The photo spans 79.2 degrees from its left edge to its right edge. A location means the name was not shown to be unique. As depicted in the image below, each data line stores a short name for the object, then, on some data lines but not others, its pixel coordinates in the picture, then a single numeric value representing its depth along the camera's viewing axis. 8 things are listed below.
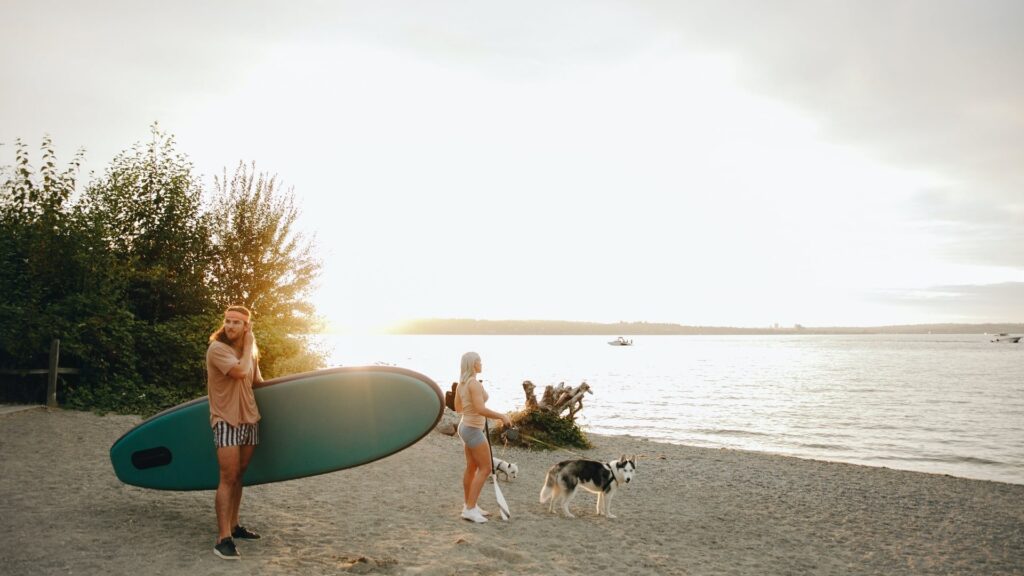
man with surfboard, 4.67
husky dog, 7.48
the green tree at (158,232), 15.34
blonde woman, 6.14
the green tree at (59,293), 11.89
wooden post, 11.65
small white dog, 9.35
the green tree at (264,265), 18.08
